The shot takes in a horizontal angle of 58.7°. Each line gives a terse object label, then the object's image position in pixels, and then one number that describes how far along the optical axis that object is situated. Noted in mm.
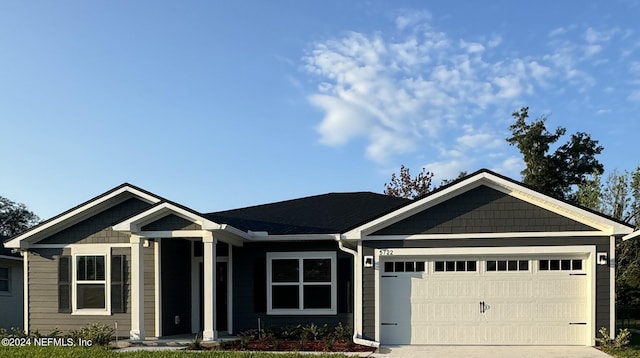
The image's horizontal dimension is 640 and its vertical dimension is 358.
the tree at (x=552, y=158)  29844
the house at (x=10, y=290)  18203
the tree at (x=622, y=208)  22906
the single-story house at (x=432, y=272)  12375
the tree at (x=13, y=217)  44844
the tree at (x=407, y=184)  34662
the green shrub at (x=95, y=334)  12797
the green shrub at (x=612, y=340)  11633
